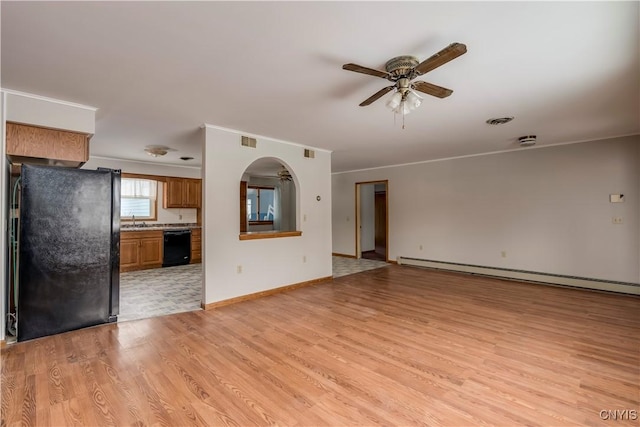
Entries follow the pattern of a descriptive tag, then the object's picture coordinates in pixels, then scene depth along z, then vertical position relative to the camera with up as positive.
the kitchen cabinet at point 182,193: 7.02 +0.68
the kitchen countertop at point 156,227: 6.29 -0.16
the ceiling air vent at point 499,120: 3.60 +1.25
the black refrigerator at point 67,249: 2.83 -0.31
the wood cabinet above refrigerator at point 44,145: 2.79 +0.77
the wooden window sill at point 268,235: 4.26 -0.24
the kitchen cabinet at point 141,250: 6.02 -0.64
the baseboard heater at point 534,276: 4.40 -1.04
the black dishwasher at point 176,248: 6.55 -0.64
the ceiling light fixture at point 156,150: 5.02 +1.25
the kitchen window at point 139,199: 6.66 +0.51
